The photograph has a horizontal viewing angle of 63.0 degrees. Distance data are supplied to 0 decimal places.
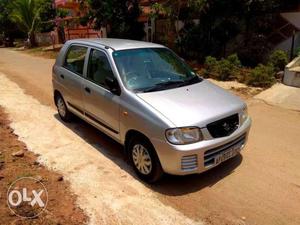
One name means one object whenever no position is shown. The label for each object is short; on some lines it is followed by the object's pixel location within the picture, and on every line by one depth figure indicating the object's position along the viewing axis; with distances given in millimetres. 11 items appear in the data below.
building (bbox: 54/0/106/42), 18376
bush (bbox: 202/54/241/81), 7915
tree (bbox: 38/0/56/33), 23924
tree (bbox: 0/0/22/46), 28430
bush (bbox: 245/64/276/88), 7114
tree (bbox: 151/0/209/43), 9469
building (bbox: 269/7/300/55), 9248
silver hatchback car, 2964
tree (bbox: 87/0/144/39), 13103
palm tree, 21747
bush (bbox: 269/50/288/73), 7915
